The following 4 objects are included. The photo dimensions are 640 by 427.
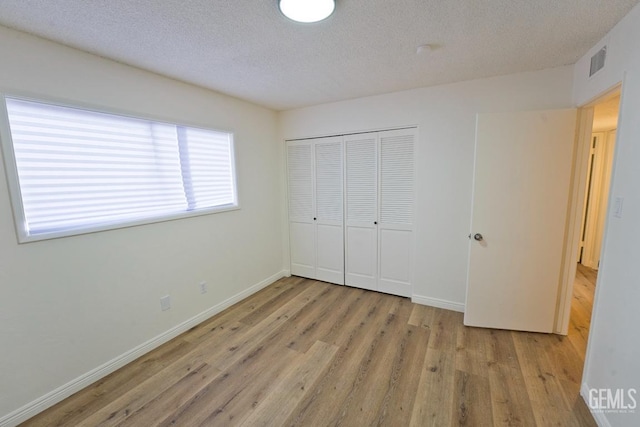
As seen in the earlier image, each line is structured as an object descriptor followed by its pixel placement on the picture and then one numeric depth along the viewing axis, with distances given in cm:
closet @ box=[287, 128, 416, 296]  313
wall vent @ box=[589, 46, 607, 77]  179
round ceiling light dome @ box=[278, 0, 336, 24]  136
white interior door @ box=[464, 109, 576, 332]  223
